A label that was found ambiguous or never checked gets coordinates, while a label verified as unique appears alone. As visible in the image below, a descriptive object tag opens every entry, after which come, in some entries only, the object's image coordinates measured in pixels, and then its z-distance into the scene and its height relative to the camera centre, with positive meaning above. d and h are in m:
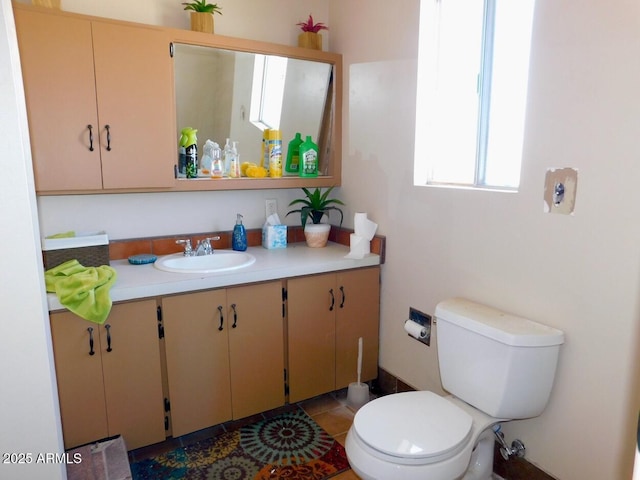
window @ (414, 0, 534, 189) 1.75 +0.34
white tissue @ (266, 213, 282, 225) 2.54 -0.30
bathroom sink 2.14 -0.46
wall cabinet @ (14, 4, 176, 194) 1.76 +0.28
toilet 1.40 -0.86
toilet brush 2.37 -1.21
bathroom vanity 1.77 -0.79
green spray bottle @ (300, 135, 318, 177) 2.53 +0.06
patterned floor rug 1.88 -1.29
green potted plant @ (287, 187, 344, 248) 2.56 -0.27
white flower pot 2.55 -0.38
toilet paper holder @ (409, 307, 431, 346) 2.14 -0.74
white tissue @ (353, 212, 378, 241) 2.37 -0.31
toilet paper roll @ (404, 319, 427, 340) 2.12 -0.77
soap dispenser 2.43 -0.38
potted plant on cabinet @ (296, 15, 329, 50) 2.47 +0.74
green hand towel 1.65 -0.46
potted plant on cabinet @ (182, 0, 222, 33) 2.12 +0.73
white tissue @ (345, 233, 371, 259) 2.35 -0.41
